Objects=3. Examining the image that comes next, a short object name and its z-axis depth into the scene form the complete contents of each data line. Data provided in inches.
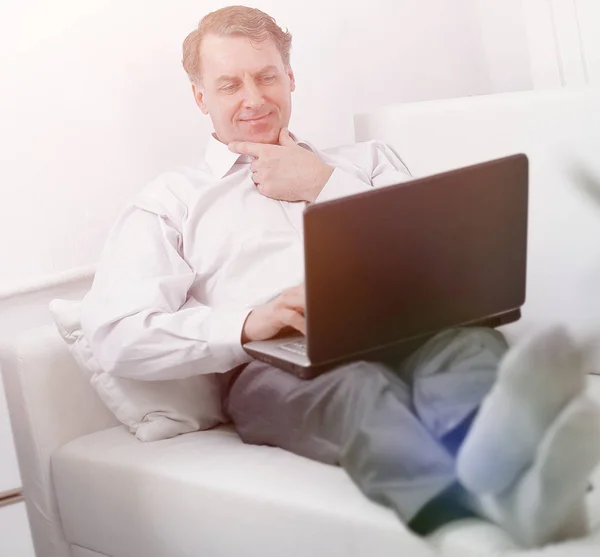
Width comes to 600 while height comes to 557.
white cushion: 110.9
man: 83.8
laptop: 92.8
